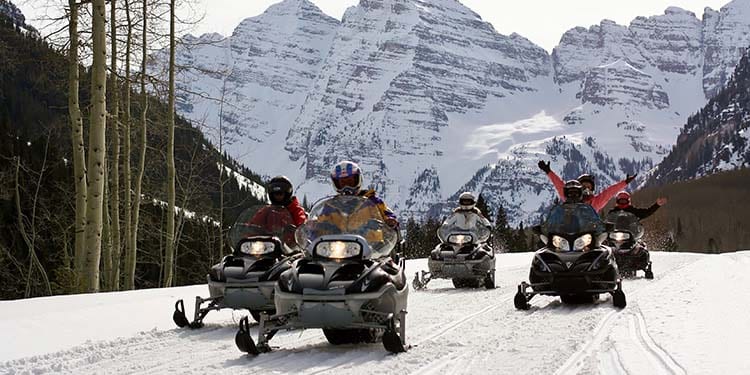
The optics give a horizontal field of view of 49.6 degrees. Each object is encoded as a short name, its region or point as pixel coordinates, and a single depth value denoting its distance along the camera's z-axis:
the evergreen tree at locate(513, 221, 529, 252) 88.38
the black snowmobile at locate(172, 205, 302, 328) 9.92
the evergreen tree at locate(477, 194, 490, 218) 66.04
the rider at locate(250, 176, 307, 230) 11.23
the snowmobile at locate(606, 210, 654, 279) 18.88
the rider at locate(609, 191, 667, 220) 20.30
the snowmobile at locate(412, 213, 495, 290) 15.94
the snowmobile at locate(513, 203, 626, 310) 11.63
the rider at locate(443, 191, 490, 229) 16.88
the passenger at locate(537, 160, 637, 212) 14.01
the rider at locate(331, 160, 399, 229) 9.14
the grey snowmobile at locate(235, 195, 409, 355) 7.70
